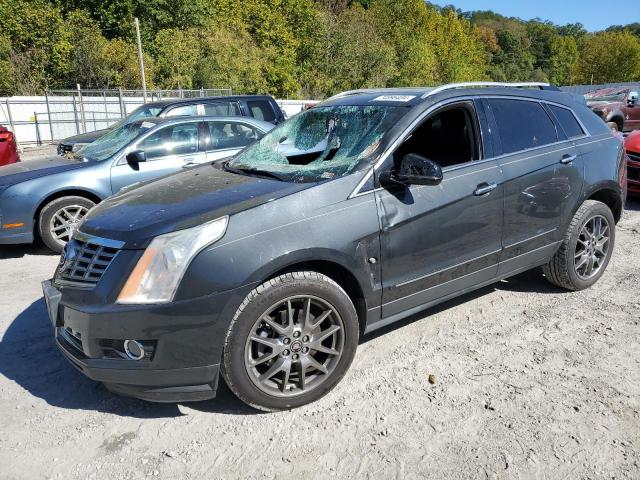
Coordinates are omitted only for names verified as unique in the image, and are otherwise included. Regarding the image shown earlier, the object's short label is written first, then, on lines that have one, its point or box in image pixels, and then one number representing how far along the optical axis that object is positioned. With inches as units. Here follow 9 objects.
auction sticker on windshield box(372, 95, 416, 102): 149.5
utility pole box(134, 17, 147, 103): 1232.0
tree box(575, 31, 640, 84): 3535.9
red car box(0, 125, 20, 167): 347.6
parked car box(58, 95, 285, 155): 409.1
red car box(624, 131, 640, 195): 313.3
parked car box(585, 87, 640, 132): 605.6
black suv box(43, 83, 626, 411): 110.9
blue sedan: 243.9
